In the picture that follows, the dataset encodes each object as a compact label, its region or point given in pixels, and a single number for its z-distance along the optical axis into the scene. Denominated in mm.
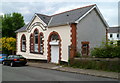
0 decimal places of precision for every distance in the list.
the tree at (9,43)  21146
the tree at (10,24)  25456
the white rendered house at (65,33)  11620
